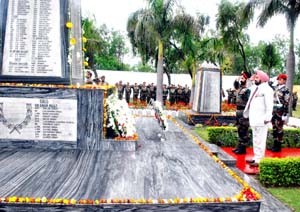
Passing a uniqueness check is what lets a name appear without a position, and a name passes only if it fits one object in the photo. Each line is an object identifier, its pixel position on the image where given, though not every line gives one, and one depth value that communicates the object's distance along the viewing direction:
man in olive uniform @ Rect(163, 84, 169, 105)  18.20
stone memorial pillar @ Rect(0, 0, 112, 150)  3.80
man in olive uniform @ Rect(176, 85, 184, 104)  18.31
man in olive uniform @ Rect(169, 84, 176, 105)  18.05
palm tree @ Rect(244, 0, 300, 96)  12.43
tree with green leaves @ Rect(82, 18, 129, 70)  32.74
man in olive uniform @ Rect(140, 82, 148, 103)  18.08
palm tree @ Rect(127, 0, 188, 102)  14.19
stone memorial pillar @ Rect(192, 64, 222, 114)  10.02
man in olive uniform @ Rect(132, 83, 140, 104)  18.61
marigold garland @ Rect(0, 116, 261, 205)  2.29
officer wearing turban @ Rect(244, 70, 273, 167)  4.73
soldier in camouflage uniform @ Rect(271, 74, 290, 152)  6.08
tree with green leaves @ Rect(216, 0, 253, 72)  16.48
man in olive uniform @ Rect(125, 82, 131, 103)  18.04
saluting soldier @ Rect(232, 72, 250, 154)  5.72
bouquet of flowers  3.96
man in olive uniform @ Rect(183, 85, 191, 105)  18.49
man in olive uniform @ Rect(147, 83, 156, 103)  18.05
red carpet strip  4.86
